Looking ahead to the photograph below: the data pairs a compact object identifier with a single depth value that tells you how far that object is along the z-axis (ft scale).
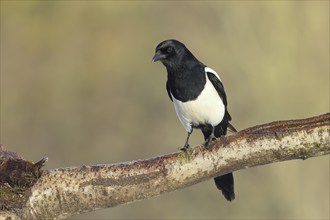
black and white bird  35.42
